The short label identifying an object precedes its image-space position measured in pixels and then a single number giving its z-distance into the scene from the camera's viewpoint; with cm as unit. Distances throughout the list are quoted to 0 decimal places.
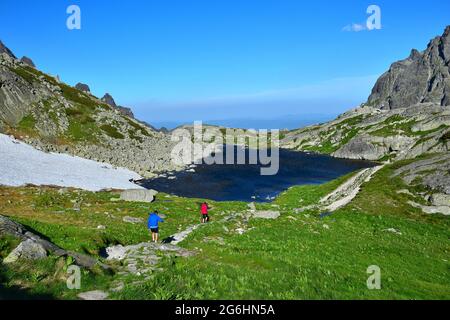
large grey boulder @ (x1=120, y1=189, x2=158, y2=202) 5820
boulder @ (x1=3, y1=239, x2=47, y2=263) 1852
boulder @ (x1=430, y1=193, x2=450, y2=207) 4809
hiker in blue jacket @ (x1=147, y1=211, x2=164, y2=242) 3247
